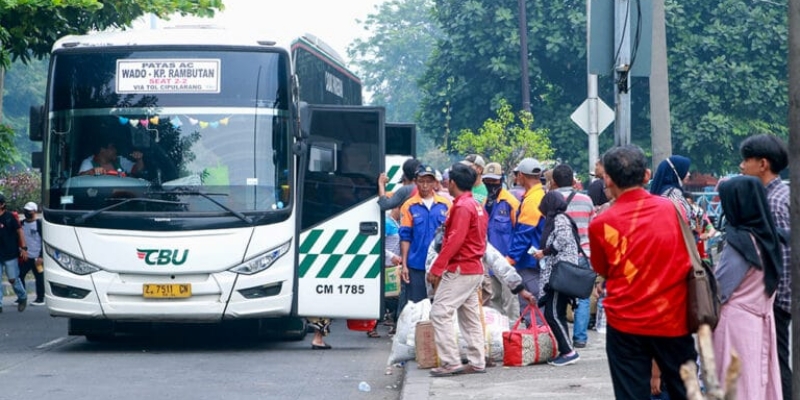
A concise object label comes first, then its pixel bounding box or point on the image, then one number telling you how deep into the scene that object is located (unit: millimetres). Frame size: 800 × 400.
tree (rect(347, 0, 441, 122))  92250
